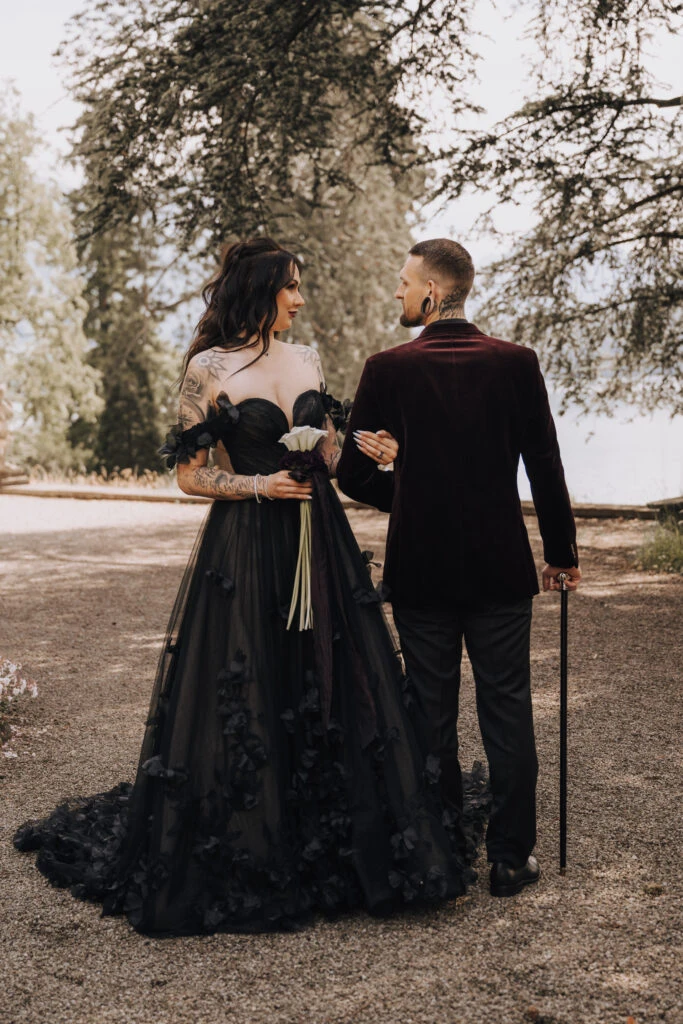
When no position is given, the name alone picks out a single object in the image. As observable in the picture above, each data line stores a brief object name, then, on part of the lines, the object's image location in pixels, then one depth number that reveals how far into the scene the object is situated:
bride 3.38
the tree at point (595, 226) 9.54
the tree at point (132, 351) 29.55
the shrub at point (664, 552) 10.12
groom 3.27
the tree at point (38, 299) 27.06
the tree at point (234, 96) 8.58
